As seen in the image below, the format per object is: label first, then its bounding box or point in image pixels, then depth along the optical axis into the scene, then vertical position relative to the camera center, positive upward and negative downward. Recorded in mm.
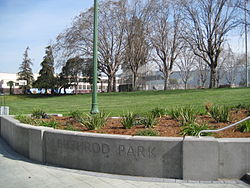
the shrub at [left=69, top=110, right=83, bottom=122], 8309 -894
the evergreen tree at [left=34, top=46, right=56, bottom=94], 49938 +2952
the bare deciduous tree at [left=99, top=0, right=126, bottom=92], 37938 +8112
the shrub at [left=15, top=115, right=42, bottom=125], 7881 -1005
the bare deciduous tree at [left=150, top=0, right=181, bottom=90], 36506 +8170
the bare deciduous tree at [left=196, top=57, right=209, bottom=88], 61575 +5387
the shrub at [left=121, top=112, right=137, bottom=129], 6824 -835
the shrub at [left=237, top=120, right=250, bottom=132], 5792 -829
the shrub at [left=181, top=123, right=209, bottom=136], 5547 -877
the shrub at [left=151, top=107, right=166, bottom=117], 8781 -779
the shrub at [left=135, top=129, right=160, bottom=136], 5797 -979
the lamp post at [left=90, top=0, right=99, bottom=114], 9053 +422
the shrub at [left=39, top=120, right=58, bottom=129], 7393 -1025
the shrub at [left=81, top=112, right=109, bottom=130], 6758 -867
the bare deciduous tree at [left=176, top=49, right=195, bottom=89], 61484 +6178
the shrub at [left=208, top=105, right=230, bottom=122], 7211 -676
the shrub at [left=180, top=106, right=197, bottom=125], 7091 -753
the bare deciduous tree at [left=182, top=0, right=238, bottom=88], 30553 +7256
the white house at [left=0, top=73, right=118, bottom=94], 82350 +1753
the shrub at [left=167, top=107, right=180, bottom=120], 8095 -752
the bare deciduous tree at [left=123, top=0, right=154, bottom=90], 37469 +8602
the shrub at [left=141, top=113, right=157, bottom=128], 6848 -860
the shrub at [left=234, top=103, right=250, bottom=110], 9270 -593
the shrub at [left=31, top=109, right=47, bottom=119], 9519 -944
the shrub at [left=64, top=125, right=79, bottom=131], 6906 -1060
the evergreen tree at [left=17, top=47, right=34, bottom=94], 67250 +4117
